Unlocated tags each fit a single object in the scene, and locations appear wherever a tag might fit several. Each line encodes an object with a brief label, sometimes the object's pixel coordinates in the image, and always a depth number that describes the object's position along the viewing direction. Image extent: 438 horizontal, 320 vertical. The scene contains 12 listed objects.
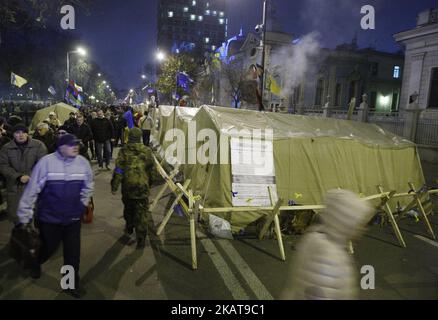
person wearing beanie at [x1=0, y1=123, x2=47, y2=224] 5.07
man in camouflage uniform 5.38
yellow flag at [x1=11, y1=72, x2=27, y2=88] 18.66
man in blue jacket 3.73
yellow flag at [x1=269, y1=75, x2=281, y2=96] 15.27
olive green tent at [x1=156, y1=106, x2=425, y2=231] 6.65
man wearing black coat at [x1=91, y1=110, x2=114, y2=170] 11.17
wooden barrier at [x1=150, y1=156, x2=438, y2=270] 5.11
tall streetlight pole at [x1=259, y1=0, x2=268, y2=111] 14.95
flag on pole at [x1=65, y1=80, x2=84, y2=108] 21.14
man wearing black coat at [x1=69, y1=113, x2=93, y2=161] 10.15
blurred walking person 2.45
